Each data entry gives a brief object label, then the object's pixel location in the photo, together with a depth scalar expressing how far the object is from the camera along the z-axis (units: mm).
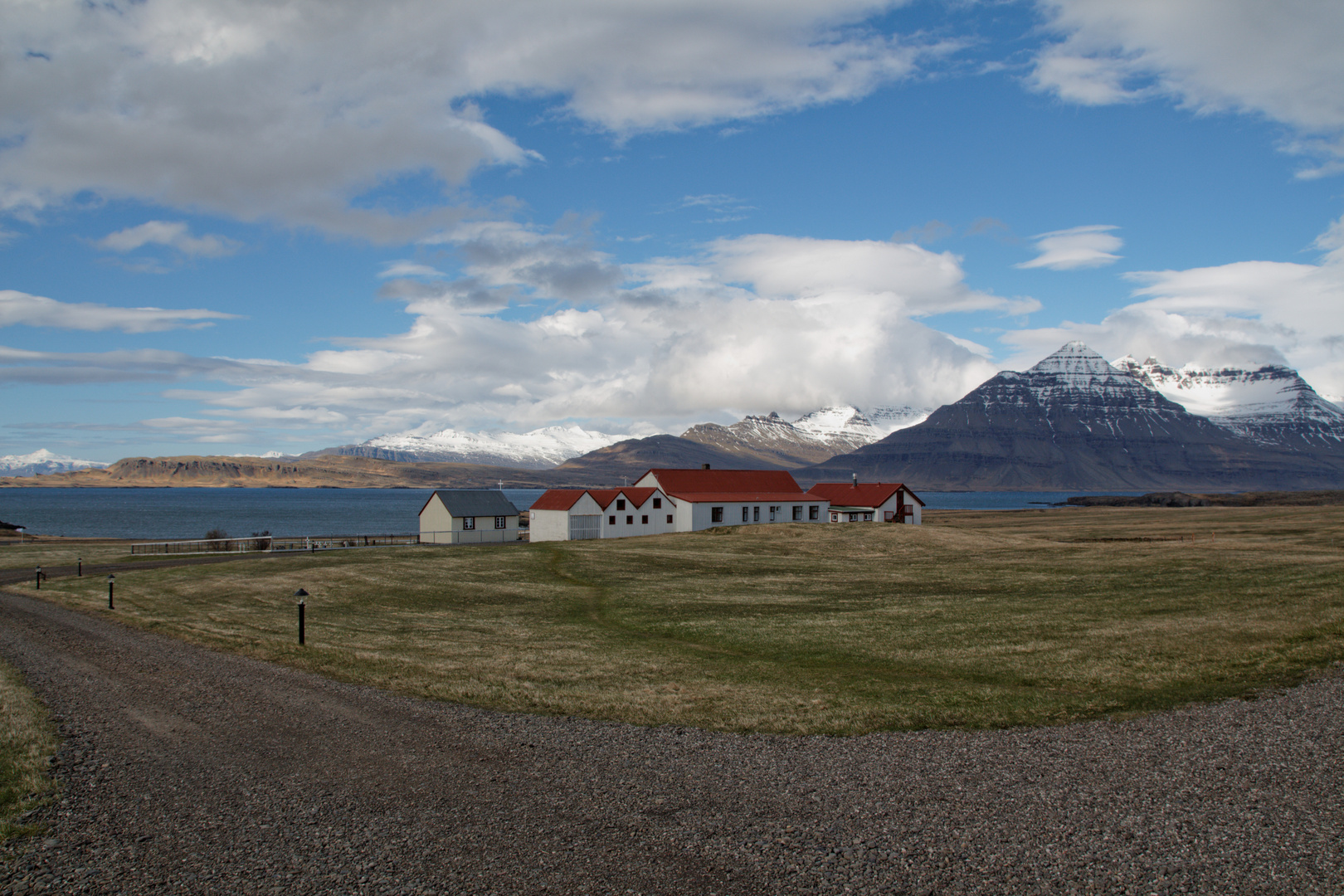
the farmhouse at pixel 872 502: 92938
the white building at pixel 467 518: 79000
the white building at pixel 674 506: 80562
